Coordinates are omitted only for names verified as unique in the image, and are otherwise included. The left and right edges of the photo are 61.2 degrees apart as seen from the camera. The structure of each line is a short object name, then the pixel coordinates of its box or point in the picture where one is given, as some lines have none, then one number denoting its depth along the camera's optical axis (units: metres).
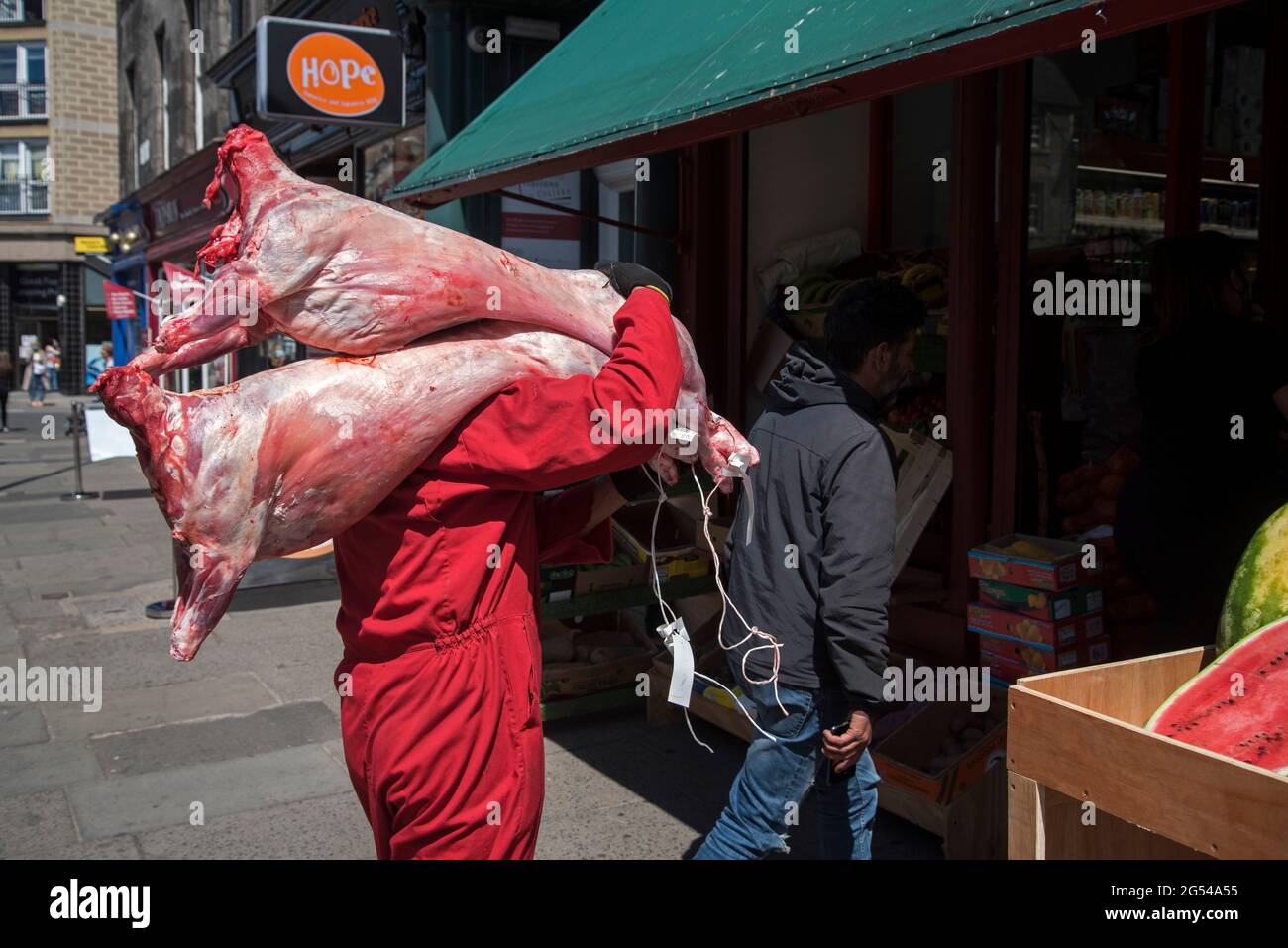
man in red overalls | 2.28
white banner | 11.27
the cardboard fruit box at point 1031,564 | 4.28
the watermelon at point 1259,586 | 2.31
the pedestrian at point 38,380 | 32.84
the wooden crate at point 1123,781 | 1.89
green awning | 3.11
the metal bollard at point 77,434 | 13.07
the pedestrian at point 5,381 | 22.97
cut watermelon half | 2.10
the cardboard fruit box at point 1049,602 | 4.29
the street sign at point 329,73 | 9.30
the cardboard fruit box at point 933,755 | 4.12
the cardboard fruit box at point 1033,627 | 4.27
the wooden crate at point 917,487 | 5.12
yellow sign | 34.59
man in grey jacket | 3.03
